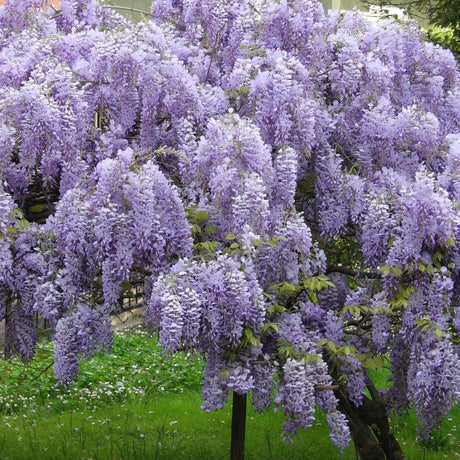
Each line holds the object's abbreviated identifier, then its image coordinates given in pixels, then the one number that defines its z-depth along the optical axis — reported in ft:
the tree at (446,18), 36.09
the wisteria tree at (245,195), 15.01
